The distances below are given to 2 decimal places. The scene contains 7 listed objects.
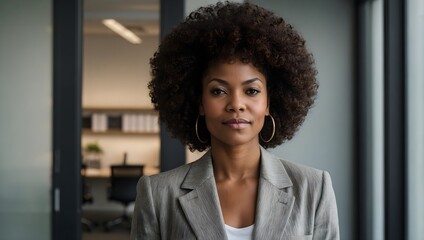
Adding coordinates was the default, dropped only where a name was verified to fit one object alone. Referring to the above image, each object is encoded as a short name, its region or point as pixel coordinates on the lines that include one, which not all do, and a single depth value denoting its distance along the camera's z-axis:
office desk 7.63
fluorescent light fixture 7.54
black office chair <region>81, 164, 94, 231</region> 7.35
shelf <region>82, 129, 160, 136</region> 8.50
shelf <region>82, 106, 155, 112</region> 8.58
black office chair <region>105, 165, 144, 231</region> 7.12
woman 1.13
